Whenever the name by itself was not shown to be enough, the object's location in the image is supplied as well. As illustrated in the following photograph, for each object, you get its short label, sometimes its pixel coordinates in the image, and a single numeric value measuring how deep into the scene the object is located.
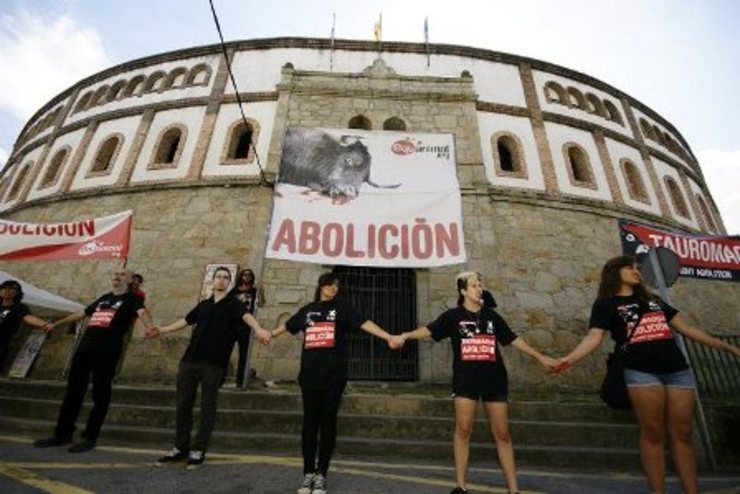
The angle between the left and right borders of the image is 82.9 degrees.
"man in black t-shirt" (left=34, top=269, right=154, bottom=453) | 4.48
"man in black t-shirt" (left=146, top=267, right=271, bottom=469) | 3.89
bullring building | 9.64
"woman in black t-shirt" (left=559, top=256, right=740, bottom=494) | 2.84
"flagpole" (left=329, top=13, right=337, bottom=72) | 13.38
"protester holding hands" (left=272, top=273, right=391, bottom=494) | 3.27
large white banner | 6.09
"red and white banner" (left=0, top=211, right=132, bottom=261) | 7.39
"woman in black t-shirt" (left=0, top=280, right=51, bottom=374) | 4.88
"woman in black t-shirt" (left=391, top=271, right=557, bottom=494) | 3.16
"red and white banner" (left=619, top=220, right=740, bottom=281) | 6.61
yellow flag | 17.33
